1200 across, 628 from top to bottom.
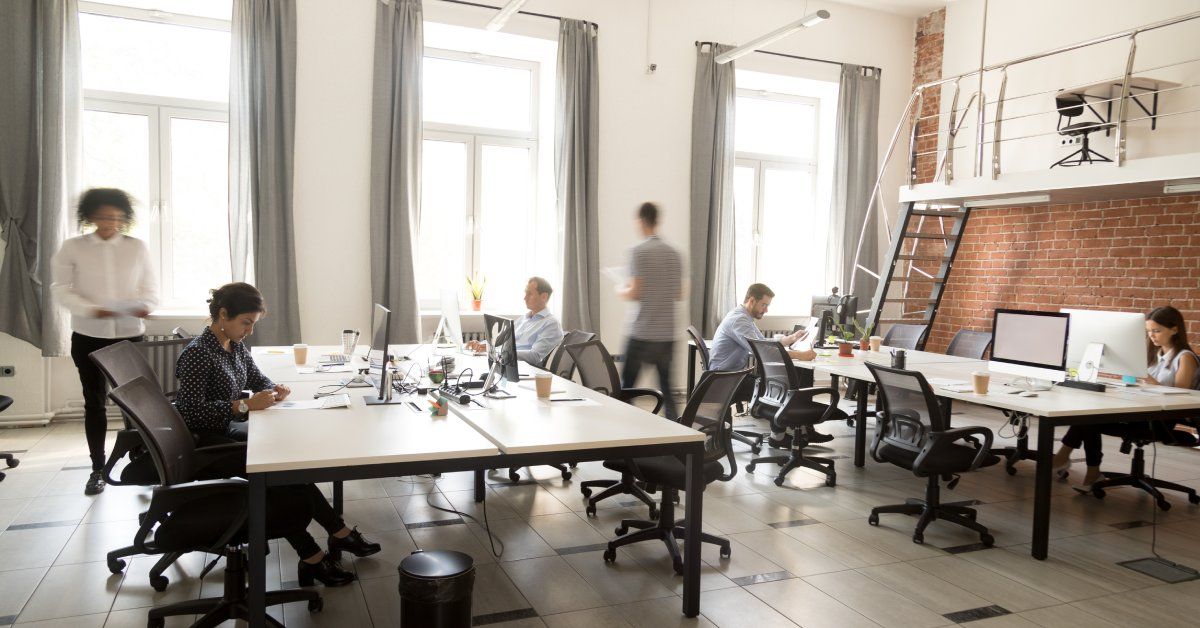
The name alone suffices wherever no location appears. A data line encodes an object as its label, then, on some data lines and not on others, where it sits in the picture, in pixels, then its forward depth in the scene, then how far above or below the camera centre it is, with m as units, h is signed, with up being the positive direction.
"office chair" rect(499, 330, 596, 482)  4.70 -0.58
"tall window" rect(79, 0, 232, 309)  6.12 +1.05
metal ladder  7.26 +0.19
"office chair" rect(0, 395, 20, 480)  4.40 -1.17
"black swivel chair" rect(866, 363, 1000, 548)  3.65 -0.80
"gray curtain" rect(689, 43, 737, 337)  7.56 +0.96
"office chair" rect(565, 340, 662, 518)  4.09 -0.61
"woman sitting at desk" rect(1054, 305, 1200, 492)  4.51 -0.49
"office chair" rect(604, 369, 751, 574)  3.23 -0.81
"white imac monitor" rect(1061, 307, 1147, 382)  4.21 -0.32
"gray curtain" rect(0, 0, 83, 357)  5.45 +0.68
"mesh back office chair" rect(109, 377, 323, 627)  2.36 -0.78
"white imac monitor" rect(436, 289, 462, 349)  4.59 -0.31
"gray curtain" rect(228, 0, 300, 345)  5.98 +0.82
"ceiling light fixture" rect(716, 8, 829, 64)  5.95 +1.98
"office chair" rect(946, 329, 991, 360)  6.27 -0.52
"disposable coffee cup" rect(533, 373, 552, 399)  3.49 -0.53
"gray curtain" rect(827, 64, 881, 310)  8.23 +1.17
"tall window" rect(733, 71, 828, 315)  8.40 +0.85
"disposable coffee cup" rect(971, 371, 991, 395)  3.94 -0.51
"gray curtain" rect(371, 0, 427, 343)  6.41 +0.88
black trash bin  2.43 -1.03
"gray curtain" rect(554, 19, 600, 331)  7.00 +0.97
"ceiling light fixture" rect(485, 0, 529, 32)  5.62 +1.88
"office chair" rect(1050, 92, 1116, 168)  6.23 +1.41
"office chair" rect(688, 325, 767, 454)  5.16 -0.84
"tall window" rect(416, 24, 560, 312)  7.10 +0.81
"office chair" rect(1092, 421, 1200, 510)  4.45 -1.12
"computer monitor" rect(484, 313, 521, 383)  3.65 -0.41
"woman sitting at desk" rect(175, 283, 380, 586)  3.04 -0.54
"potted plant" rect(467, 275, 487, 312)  7.11 -0.23
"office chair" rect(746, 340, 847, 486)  4.71 -0.80
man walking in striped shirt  4.59 -0.15
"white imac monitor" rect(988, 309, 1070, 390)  4.39 -0.37
